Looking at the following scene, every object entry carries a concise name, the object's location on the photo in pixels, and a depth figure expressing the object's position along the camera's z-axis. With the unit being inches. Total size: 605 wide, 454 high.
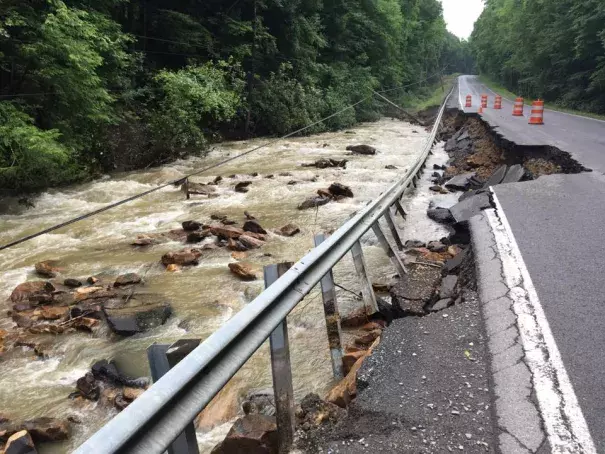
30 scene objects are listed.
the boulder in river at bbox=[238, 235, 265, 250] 303.9
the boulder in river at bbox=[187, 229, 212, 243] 311.9
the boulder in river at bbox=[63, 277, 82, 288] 248.8
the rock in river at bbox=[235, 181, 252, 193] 468.1
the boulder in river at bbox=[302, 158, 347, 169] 591.2
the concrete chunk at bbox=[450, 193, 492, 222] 279.3
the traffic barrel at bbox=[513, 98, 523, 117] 879.1
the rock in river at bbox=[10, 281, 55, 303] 231.5
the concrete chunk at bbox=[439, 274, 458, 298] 175.2
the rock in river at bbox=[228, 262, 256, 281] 253.3
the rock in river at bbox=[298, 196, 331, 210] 398.5
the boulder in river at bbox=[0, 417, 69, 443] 138.9
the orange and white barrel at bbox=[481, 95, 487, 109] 1146.5
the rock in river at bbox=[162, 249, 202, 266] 273.4
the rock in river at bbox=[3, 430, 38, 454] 128.9
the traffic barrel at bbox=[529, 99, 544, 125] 693.3
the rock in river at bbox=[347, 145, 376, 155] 709.3
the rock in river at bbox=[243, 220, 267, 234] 327.6
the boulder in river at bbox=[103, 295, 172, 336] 202.2
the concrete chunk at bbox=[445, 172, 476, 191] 447.8
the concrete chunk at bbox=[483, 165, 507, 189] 386.6
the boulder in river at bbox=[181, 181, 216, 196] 450.9
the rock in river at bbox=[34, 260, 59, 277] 263.9
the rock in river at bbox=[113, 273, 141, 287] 246.1
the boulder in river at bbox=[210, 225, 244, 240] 315.0
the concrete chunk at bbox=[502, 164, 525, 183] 362.1
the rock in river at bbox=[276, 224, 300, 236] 328.8
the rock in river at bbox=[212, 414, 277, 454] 100.8
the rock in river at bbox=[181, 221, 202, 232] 335.0
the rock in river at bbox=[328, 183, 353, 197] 431.5
